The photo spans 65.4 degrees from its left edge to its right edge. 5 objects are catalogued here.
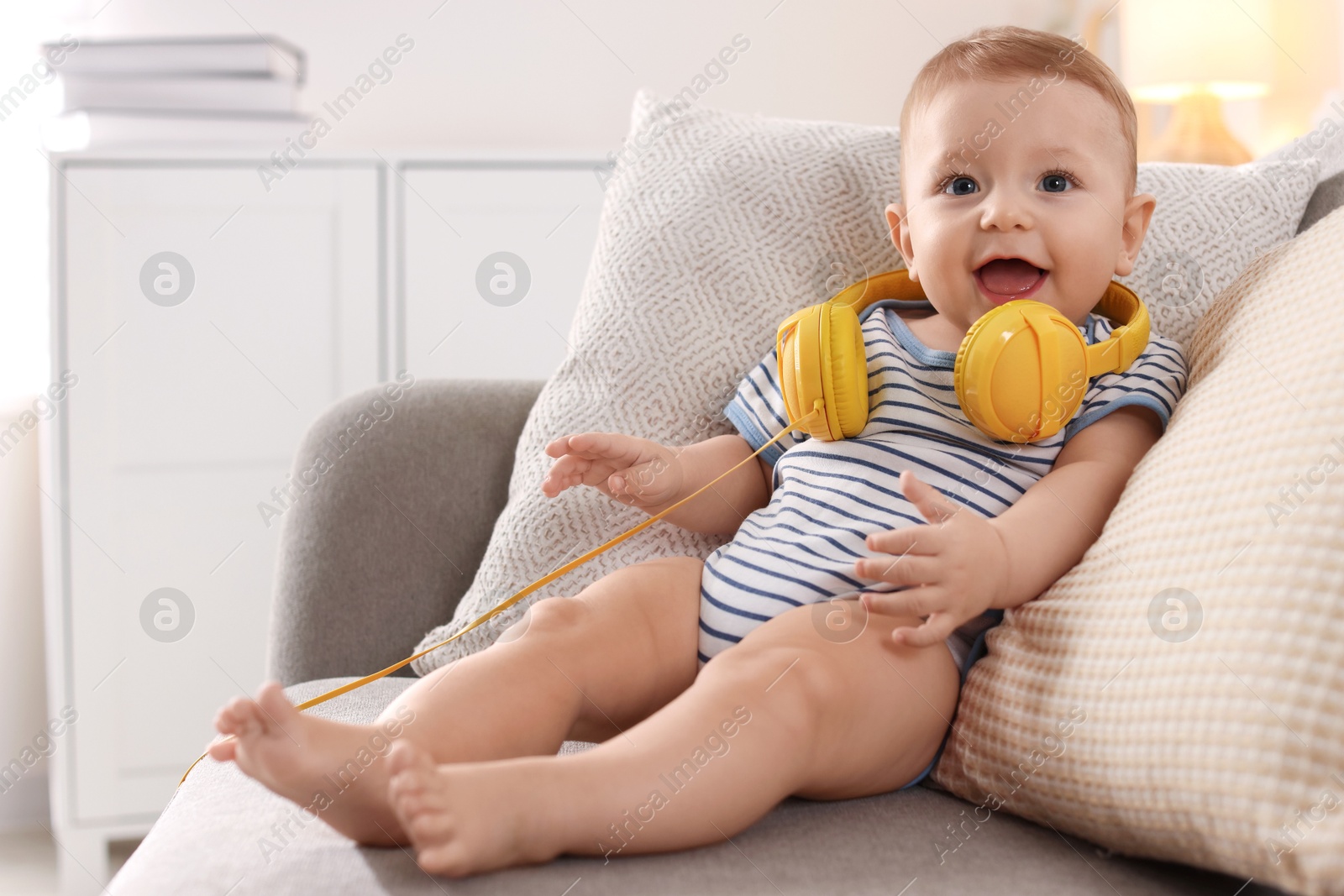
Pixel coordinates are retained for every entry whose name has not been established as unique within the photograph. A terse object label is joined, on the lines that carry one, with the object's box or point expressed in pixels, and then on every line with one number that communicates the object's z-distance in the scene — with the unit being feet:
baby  1.69
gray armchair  1.68
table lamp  5.17
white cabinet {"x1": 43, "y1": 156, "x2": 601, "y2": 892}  4.91
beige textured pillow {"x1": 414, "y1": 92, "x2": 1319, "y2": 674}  2.82
